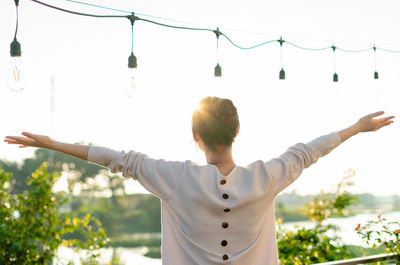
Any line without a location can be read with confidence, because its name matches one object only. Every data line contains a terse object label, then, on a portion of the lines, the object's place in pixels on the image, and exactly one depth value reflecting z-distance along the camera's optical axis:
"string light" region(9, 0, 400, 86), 1.69
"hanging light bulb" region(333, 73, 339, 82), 2.72
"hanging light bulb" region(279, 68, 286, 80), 2.63
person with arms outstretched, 1.15
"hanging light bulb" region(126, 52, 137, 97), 2.00
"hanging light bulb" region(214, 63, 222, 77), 2.32
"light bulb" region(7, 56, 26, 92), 1.69
